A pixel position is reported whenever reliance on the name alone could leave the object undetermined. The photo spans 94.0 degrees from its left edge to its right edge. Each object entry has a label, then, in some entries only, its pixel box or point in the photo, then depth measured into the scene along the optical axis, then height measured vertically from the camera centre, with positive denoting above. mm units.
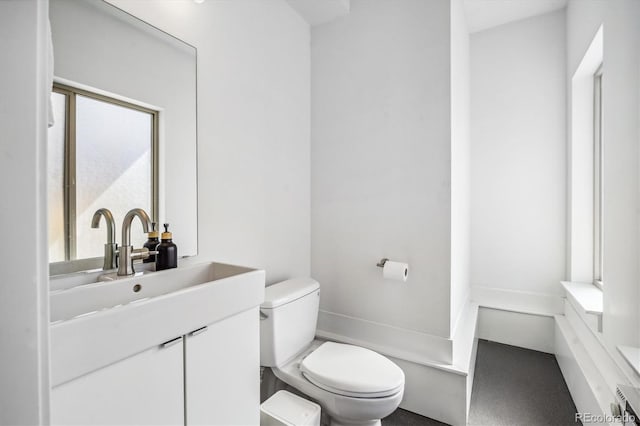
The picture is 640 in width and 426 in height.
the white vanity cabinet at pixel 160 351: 650 -373
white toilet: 1276 -736
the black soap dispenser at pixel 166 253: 1144 -164
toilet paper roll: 1684 -345
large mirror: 954 +300
